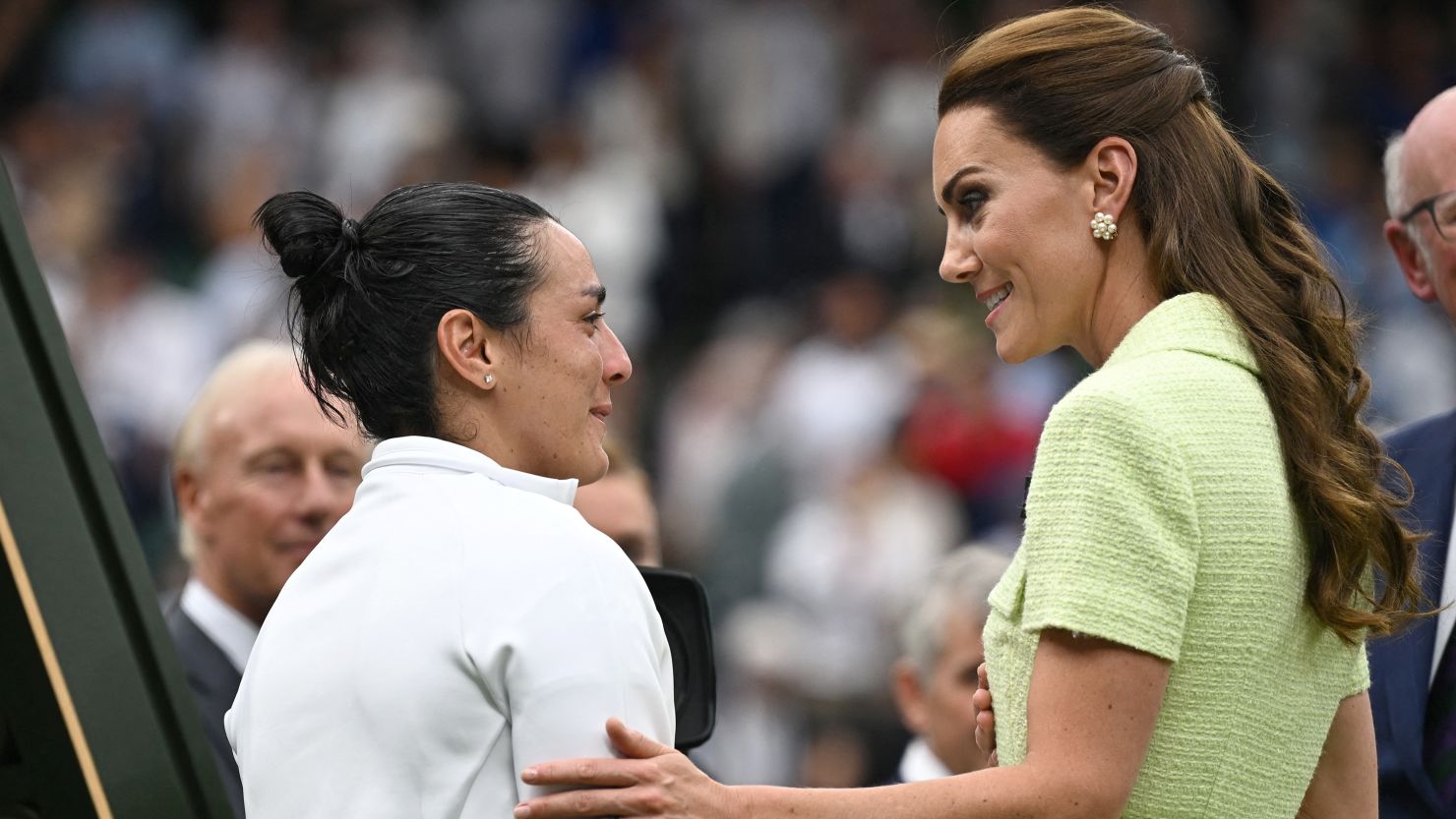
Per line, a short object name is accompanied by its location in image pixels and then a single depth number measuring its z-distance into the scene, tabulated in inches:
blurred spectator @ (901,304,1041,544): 721.0
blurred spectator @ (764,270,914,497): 729.6
